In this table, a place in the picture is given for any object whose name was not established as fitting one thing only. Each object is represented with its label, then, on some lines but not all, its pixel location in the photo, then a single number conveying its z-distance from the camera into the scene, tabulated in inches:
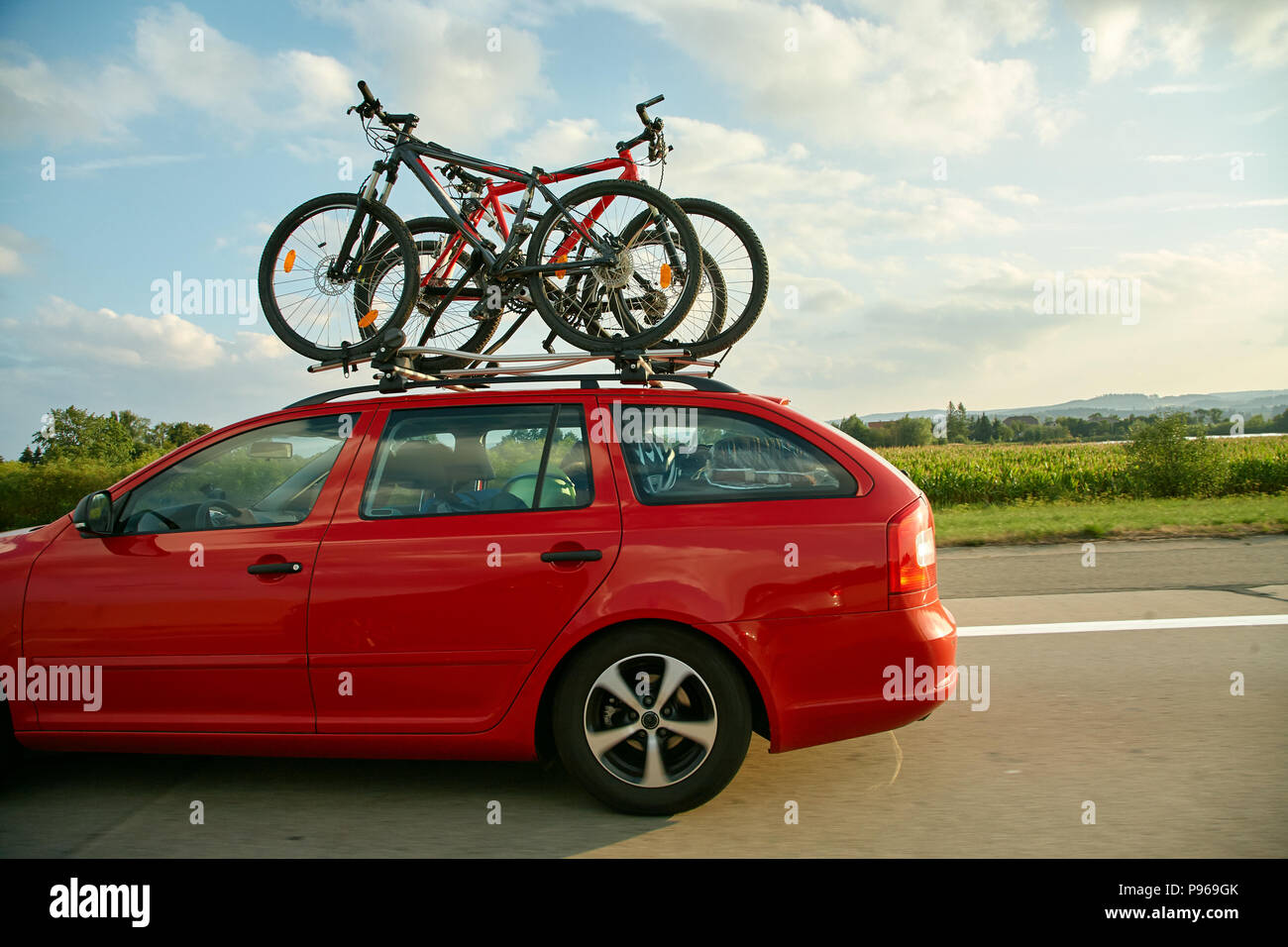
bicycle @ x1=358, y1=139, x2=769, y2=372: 222.1
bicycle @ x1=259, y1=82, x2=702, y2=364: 215.8
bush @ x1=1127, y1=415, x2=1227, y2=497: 968.9
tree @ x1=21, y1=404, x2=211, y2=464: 587.2
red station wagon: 151.6
